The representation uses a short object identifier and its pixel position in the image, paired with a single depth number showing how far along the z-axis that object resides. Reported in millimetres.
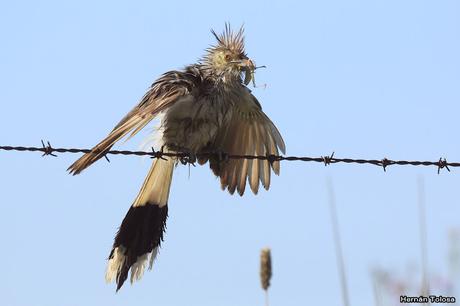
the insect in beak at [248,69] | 13055
